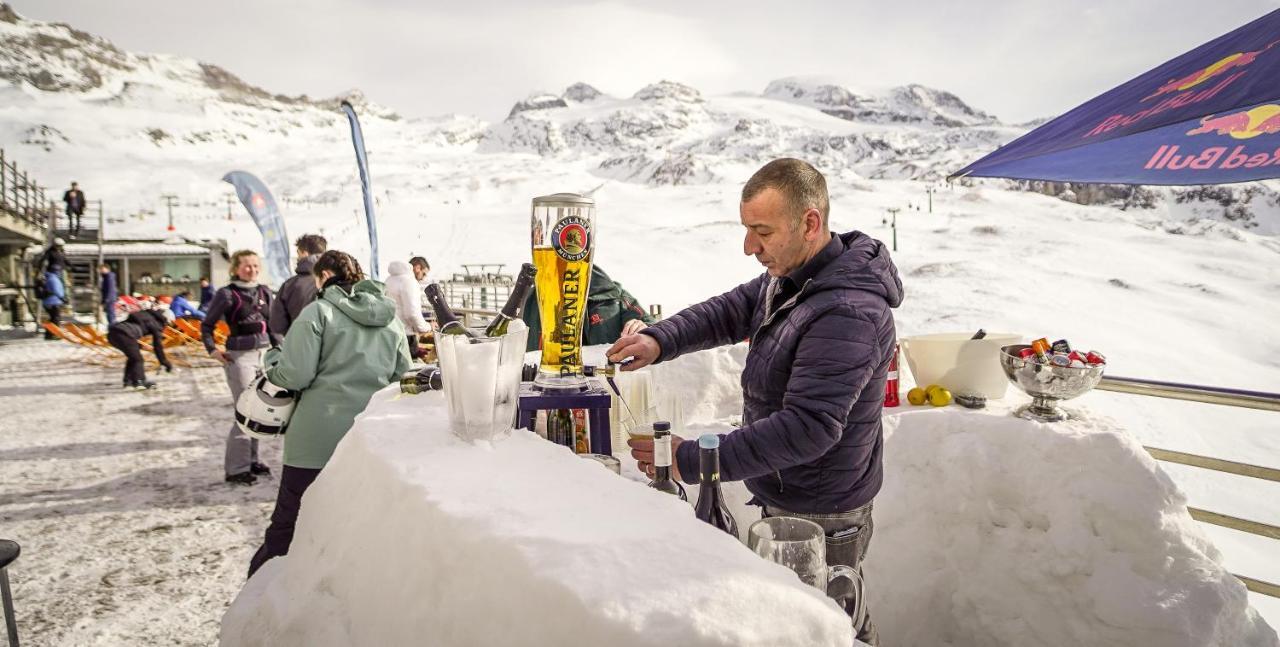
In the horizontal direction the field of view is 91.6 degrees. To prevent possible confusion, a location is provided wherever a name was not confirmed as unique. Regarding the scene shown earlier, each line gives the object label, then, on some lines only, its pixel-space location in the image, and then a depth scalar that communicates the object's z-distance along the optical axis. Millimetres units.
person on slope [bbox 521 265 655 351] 3410
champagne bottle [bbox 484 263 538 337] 1792
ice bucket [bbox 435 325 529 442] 1225
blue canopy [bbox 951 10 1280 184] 2213
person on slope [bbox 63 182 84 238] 17375
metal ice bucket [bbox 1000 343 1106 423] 2461
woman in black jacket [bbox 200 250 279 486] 4746
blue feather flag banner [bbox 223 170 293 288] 8711
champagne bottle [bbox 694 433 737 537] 1234
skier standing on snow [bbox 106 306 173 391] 8055
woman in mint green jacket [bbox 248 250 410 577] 2770
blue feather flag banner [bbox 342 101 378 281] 8102
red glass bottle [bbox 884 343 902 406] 2885
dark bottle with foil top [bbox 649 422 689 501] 1204
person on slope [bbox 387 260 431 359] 5488
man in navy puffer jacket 1455
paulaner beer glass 1498
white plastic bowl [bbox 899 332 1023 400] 2883
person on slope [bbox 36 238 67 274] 14727
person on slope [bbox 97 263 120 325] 14016
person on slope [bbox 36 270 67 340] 13953
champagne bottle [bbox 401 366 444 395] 1658
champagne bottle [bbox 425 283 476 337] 1564
